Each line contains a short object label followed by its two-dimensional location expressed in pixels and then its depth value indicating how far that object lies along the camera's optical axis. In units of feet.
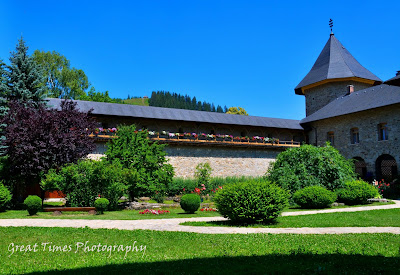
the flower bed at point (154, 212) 43.68
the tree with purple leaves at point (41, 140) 50.21
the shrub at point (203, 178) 74.60
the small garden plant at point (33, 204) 41.06
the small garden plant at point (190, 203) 42.95
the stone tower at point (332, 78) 107.55
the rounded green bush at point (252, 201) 29.73
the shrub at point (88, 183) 48.34
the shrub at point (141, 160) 55.88
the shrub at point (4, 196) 46.79
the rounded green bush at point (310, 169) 56.08
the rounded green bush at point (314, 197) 47.65
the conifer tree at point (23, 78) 66.39
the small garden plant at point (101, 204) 43.52
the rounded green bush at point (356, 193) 50.96
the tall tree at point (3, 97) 60.77
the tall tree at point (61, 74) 119.44
